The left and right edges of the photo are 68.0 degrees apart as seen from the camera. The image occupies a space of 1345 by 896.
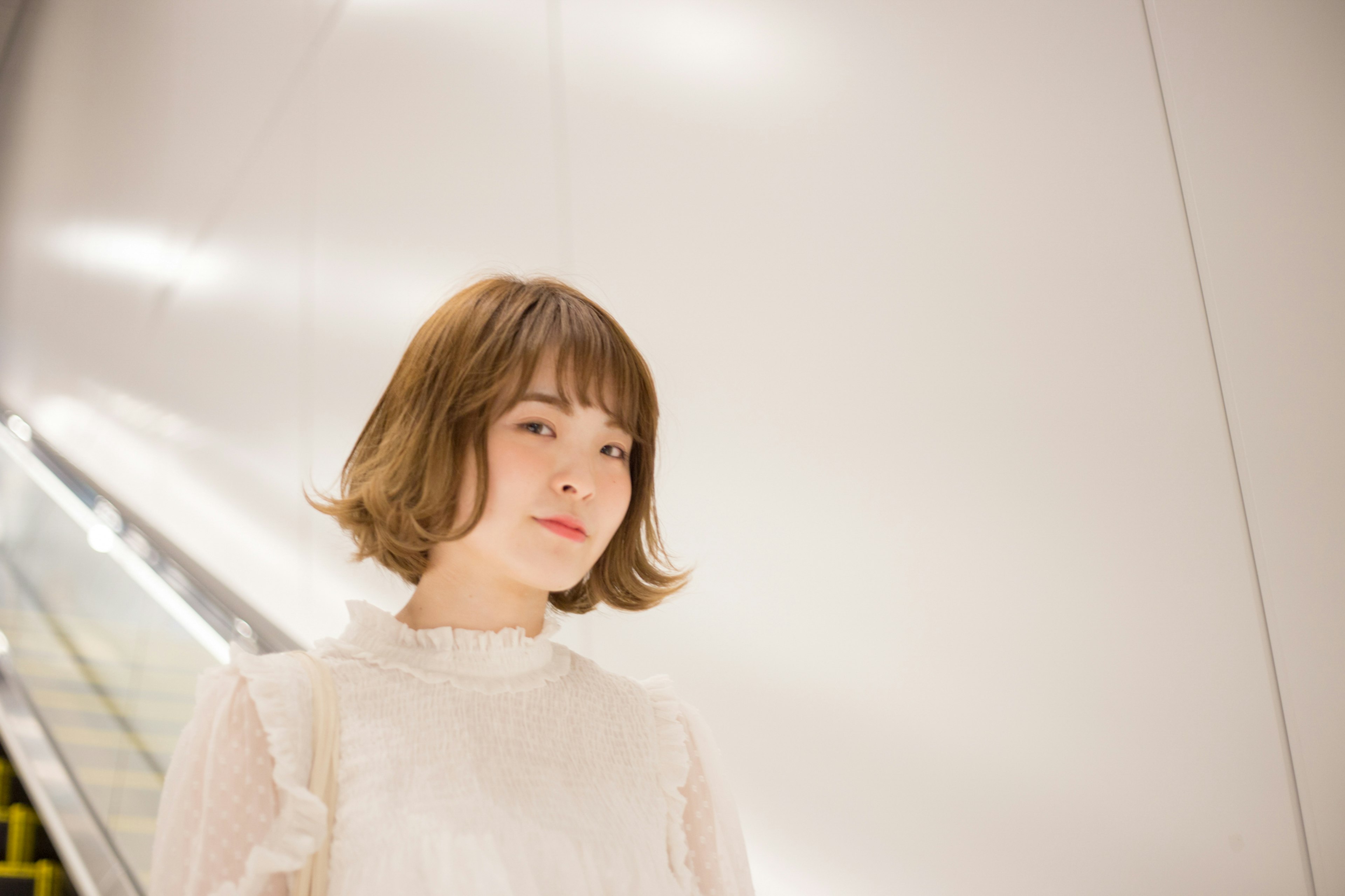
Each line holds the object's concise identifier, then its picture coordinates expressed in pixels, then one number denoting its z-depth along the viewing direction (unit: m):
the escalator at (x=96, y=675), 2.89
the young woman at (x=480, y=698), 0.92
